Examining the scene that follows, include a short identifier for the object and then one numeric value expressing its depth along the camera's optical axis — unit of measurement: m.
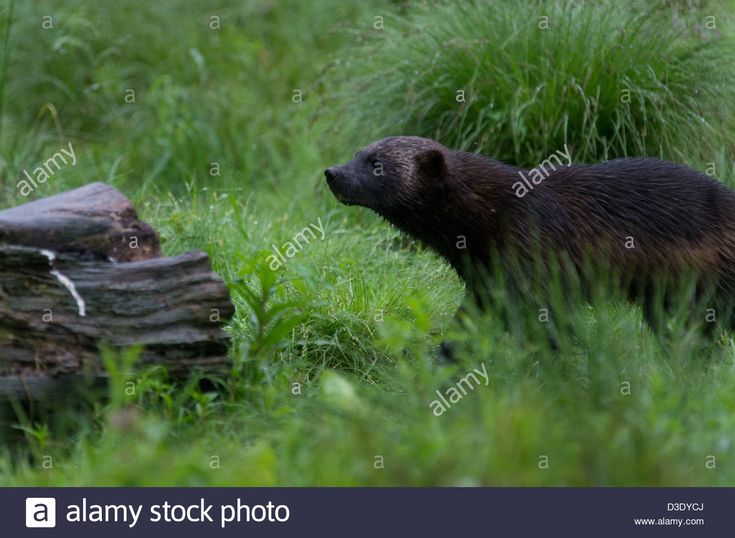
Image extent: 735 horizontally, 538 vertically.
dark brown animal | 10.15
